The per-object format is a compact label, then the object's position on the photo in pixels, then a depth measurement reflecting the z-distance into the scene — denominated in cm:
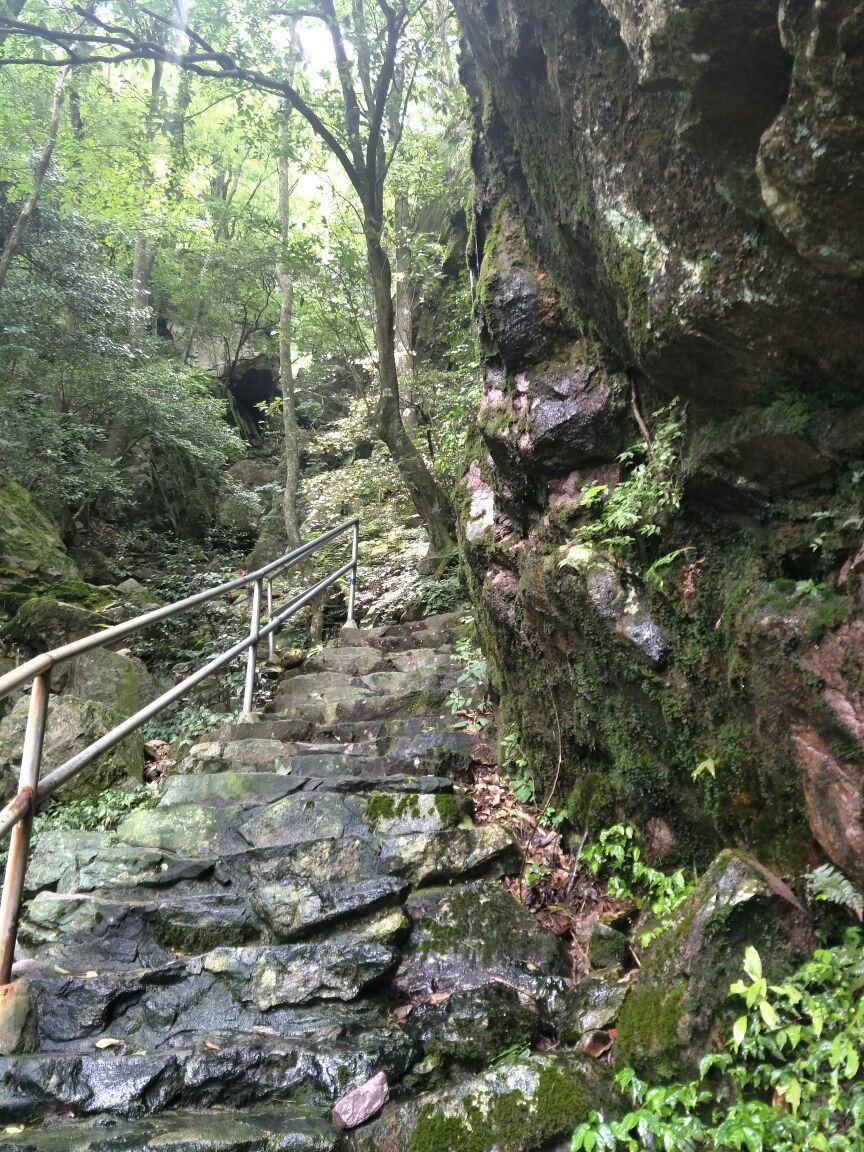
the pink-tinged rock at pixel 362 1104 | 187
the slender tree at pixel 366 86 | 701
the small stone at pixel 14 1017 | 212
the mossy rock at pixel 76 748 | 438
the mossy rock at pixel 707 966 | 181
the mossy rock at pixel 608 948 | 249
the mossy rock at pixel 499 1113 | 172
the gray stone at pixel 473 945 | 253
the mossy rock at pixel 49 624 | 691
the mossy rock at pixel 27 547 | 824
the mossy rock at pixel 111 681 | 569
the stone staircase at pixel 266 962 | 194
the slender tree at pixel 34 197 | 878
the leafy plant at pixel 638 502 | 262
